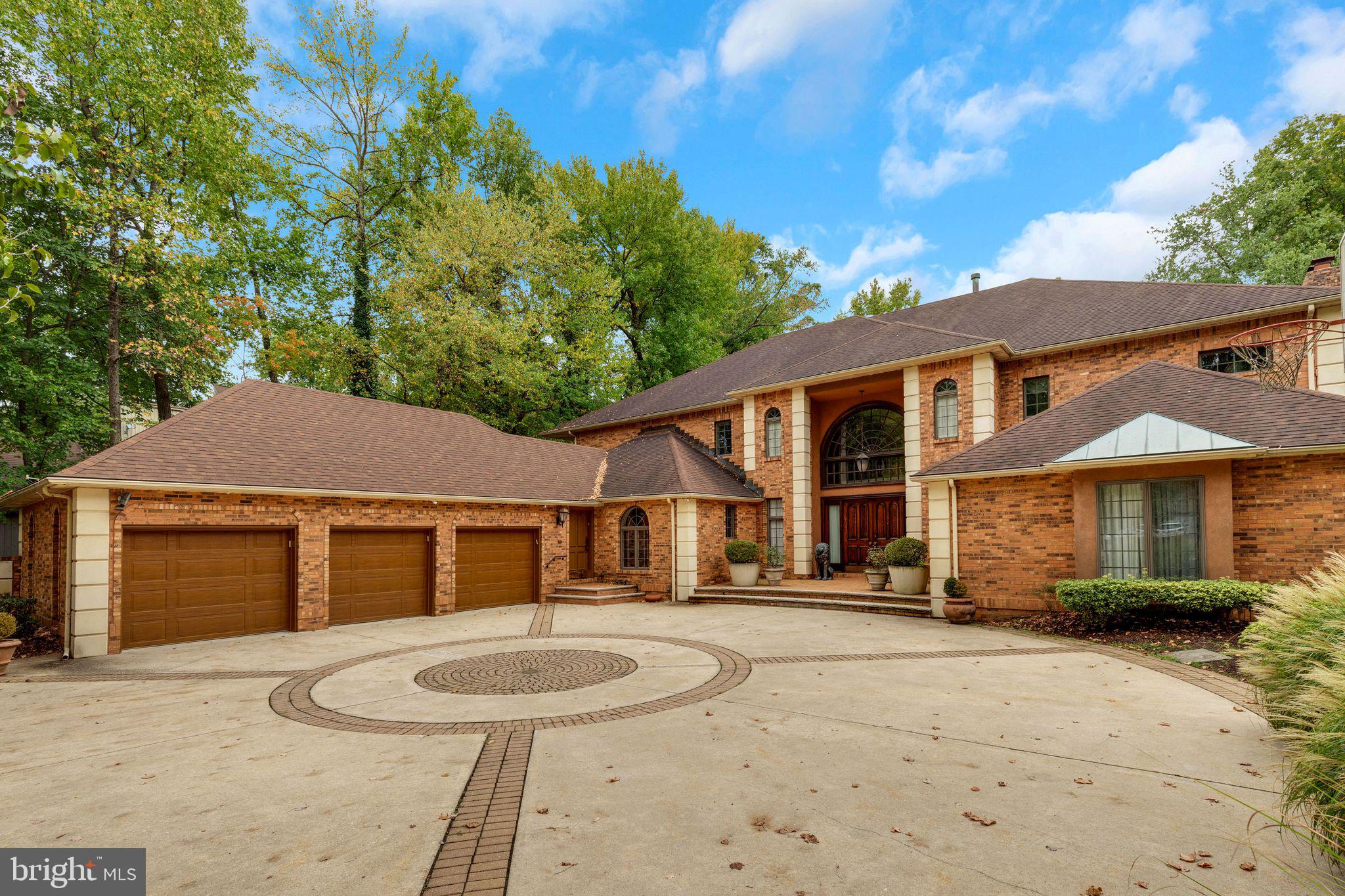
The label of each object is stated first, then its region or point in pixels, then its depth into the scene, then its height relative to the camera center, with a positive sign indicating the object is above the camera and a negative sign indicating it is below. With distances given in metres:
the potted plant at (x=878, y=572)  14.75 -2.44
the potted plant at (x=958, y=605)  11.91 -2.64
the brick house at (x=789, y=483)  9.91 -0.19
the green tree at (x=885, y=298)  34.84 +10.13
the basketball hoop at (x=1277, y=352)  10.70 +2.29
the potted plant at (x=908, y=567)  13.97 -2.22
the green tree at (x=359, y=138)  23.81 +14.64
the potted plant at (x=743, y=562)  16.89 -2.48
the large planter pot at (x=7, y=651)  8.47 -2.42
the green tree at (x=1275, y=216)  21.03 +10.05
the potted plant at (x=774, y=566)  17.17 -2.76
